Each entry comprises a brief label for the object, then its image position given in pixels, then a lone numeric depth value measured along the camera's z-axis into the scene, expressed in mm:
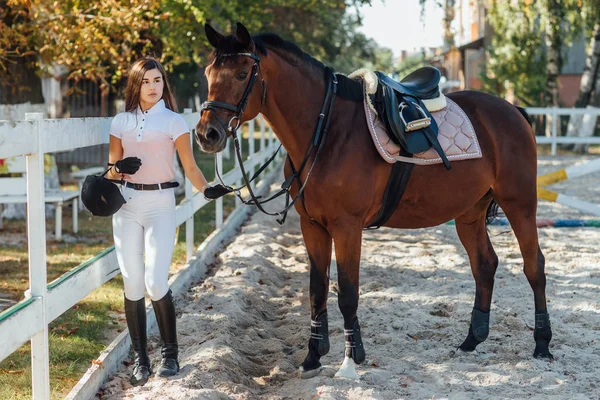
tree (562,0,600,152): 23411
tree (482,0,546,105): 22906
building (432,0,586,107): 35969
